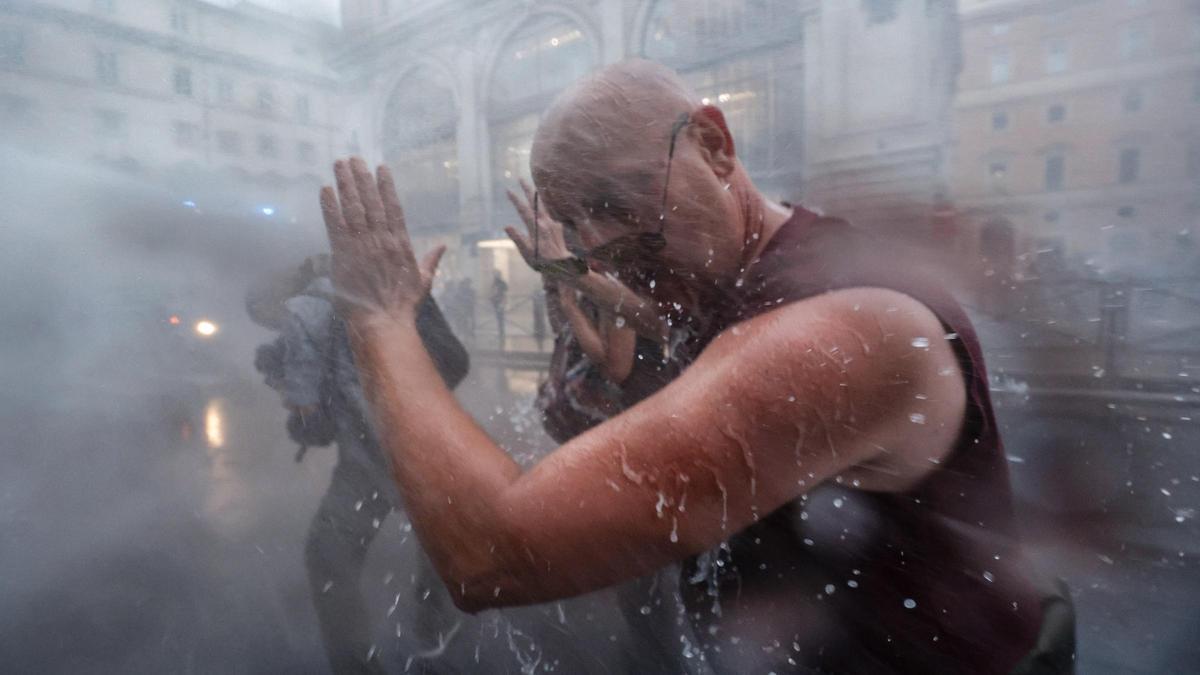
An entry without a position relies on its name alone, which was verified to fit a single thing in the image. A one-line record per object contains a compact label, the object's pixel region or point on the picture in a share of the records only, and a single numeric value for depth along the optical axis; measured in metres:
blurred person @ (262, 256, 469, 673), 0.94
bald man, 0.62
